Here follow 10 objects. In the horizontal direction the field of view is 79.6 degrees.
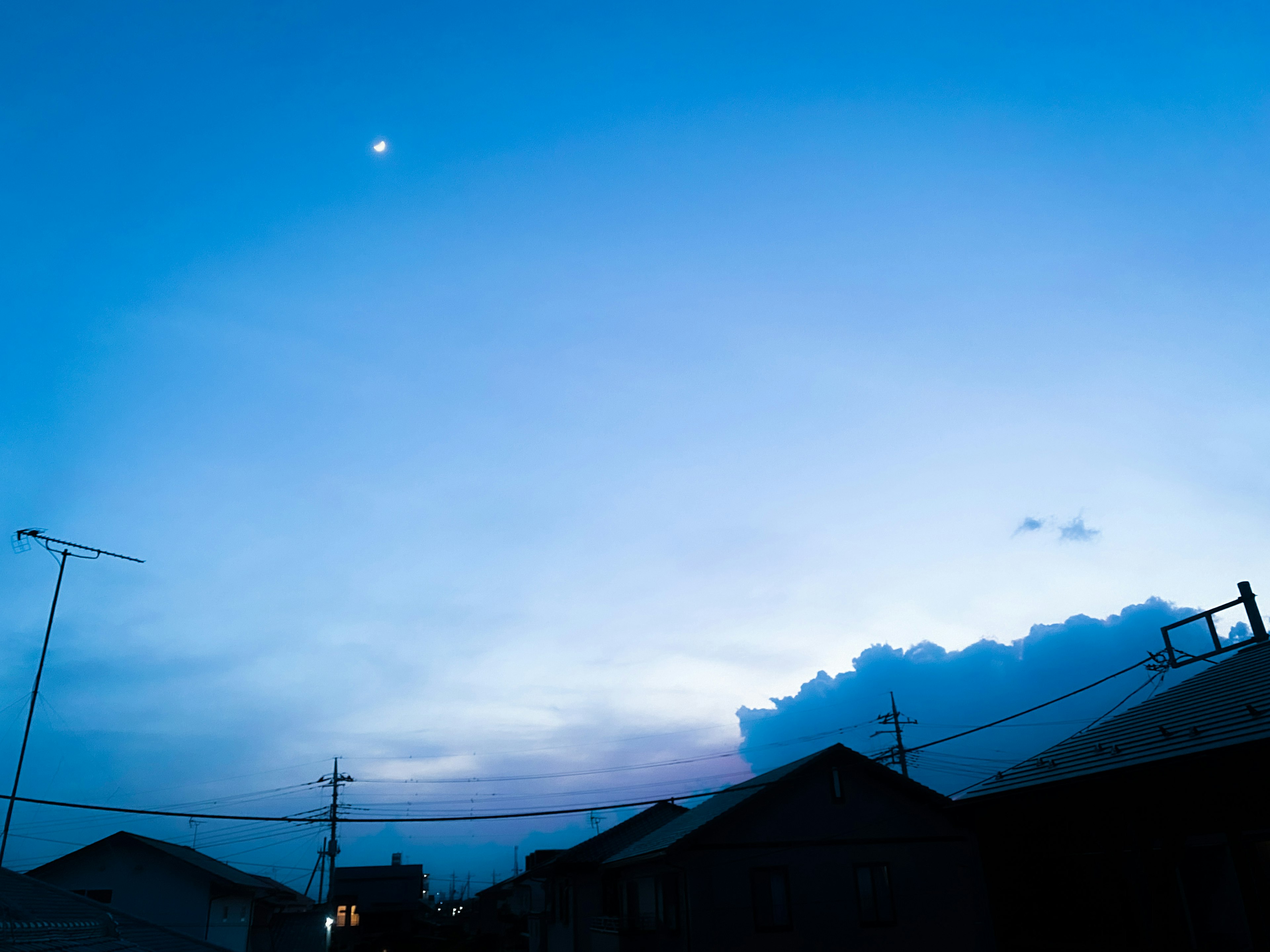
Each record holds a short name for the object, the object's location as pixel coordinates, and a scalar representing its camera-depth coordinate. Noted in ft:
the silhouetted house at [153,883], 105.09
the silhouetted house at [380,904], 226.58
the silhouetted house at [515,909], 137.08
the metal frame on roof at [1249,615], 51.29
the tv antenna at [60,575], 63.87
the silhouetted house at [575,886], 105.19
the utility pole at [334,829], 147.95
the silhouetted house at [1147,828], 27.99
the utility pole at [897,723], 161.17
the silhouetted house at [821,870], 72.54
